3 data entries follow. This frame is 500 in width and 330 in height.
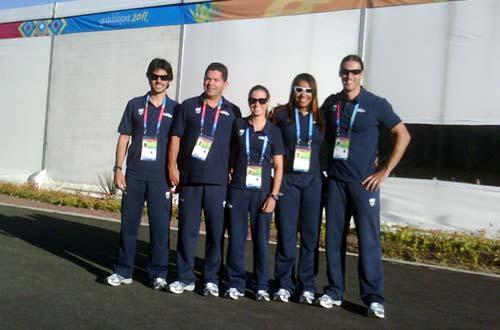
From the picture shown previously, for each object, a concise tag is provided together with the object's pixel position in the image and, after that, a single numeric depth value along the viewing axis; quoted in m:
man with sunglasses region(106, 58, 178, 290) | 5.10
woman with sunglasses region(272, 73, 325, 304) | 4.74
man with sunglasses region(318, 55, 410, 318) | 4.59
